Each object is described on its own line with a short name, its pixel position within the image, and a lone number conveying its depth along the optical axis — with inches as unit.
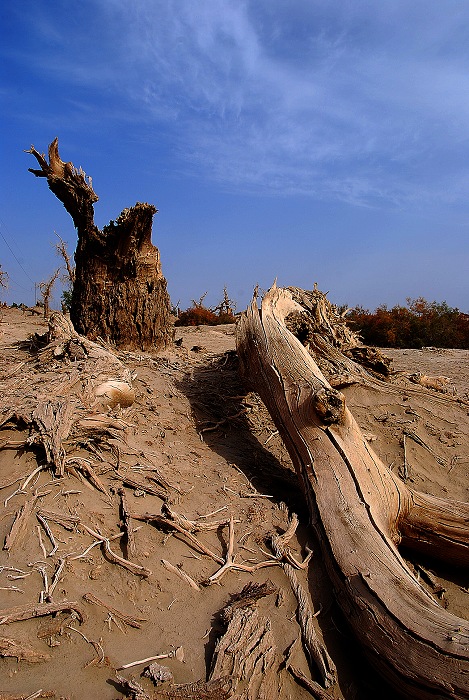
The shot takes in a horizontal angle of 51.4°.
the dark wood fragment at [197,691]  78.0
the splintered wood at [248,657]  83.4
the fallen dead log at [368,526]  83.7
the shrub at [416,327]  520.4
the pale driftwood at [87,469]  123.6
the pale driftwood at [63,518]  110.0
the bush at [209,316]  551.8
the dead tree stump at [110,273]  232.7
